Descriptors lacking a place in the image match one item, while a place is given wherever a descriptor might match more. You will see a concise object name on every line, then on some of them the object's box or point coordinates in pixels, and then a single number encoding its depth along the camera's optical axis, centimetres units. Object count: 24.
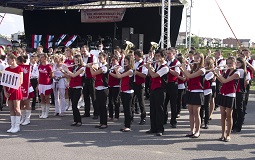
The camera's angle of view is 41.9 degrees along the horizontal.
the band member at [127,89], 752
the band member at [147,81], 1136
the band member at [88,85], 920
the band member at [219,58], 1010
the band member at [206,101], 795
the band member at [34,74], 1017
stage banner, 2144
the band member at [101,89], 783
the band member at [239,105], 770
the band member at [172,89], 812
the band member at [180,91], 884
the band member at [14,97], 730
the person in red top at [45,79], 902
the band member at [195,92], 695
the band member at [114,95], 885
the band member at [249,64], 823
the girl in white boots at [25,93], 793
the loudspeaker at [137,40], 1594
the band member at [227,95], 676
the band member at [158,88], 713
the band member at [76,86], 807
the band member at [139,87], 813
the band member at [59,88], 947
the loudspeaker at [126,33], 1673
